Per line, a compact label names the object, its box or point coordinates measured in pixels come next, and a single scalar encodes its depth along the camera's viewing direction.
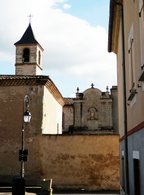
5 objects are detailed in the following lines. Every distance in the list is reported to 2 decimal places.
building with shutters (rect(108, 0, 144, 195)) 5.50
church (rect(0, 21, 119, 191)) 16.23
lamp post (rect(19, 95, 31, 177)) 13.00
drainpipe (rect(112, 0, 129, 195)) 8.00
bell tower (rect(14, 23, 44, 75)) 29.24
